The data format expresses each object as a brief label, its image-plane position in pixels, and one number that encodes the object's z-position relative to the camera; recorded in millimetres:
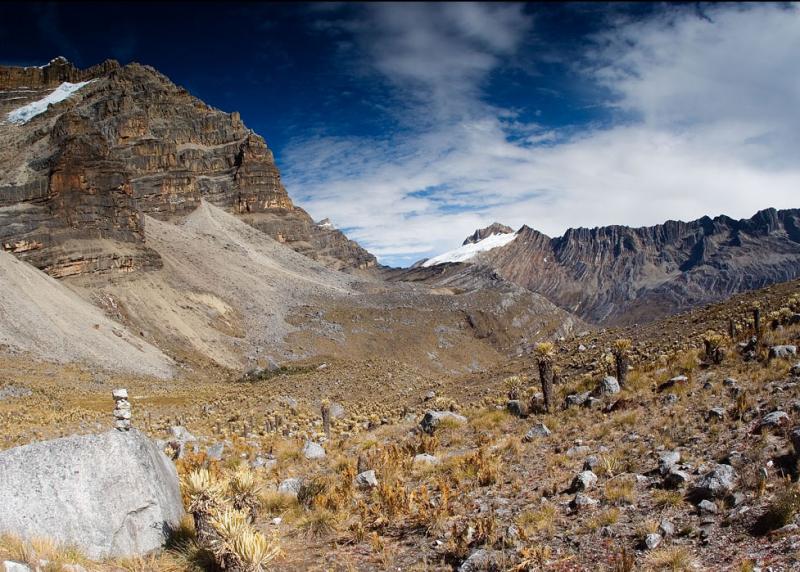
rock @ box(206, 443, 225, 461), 14406
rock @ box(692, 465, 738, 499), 6711
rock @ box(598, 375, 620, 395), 13259
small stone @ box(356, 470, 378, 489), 10281
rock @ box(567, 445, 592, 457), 9702
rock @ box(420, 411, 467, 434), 14852
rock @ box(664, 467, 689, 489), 7332
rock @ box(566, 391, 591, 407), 13362
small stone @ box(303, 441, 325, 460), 13633
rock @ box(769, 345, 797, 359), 11483
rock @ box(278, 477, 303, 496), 10548
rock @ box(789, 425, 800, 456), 6976
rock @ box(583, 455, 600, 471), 8750
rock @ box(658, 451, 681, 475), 7770
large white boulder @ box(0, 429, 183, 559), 6852
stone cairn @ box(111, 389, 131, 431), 8125
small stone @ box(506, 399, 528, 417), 14258
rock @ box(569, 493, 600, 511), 7473
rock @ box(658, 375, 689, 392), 11969
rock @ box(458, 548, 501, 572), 6340
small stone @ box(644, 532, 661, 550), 6098
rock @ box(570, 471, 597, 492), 8000
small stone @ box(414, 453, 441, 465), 11307
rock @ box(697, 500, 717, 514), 6473
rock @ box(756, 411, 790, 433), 8102
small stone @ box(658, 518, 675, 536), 6314
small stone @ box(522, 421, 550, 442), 11484
